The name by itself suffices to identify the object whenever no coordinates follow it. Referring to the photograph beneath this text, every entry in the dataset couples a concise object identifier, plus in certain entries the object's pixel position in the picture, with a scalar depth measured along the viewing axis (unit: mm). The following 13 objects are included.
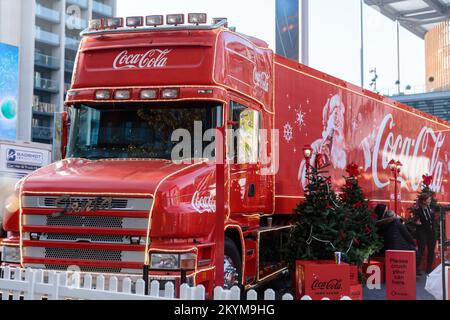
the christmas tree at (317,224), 9430
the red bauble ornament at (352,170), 11328
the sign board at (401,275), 9422
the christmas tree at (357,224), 9703
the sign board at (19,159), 22859
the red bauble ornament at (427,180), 14375
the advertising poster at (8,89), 45119
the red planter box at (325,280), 8406
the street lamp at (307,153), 10062
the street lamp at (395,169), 14406
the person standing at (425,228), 12914
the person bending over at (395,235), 11681
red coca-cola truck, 6770
